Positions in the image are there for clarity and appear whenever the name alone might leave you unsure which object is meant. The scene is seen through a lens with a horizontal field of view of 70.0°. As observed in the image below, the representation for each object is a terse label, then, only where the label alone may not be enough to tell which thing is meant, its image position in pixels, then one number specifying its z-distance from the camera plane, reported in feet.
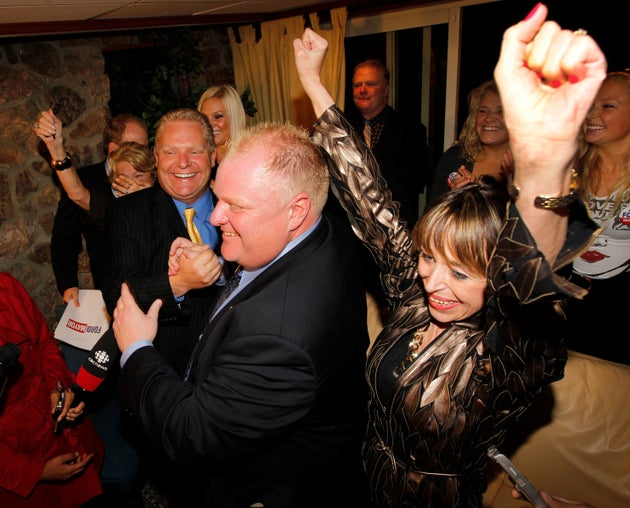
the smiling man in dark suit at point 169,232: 5.55
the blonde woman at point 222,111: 9.95
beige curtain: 13.33
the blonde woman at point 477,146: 8.70
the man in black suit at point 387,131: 12.24
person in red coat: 5.68
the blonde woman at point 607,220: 7.82
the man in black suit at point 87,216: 8.45
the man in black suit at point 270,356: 3.62
